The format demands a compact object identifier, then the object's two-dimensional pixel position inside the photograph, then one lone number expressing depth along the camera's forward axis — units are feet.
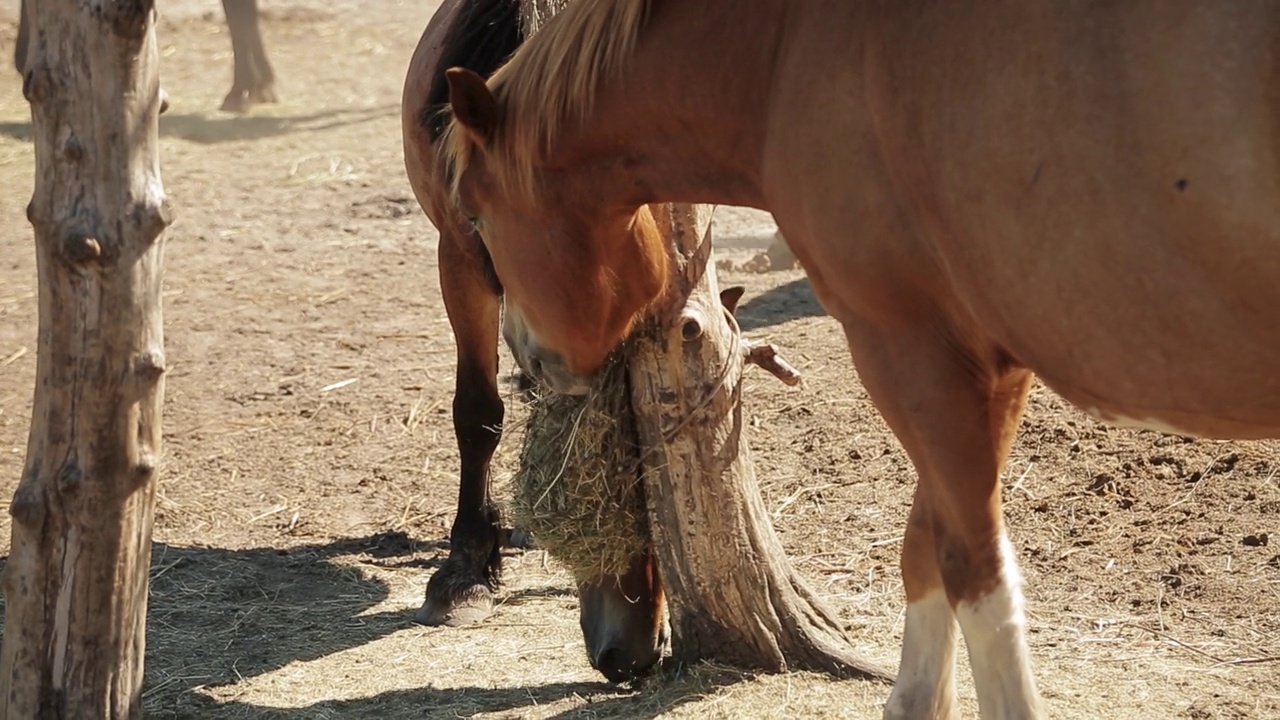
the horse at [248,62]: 40.37
